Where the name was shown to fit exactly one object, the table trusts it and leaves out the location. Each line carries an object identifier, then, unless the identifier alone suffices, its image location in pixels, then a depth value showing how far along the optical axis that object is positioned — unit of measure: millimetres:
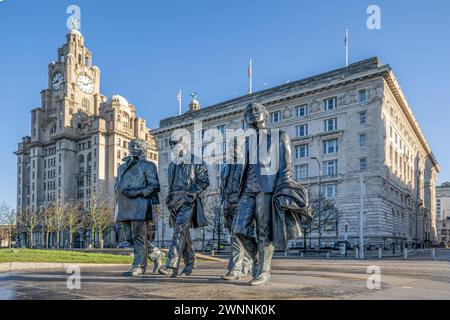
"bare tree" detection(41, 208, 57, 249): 73562
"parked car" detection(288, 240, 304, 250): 55150
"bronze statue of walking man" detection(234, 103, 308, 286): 7223
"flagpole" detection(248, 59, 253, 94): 64850
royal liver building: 101062
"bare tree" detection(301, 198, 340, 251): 47875
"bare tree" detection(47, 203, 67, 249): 73562
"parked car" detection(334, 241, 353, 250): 49125
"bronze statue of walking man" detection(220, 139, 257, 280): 8297
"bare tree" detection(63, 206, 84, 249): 72131
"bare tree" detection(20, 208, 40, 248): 80938
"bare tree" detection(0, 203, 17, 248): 71650
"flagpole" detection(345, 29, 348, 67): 57875
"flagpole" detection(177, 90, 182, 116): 76594
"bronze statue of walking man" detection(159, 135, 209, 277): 8727
